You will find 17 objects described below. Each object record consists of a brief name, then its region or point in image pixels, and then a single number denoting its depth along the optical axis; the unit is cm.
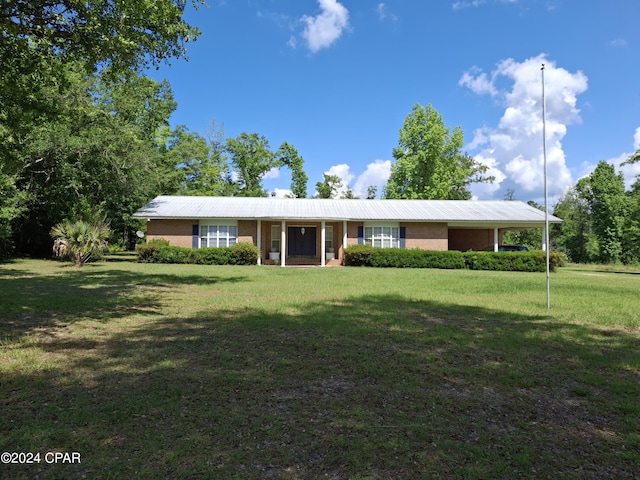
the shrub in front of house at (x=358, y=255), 2345
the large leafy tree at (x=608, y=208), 4281
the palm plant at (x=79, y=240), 1889
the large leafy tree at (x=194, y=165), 4225
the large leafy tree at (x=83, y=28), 703
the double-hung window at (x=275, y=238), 2681
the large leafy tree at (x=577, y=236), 4638
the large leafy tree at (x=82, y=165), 2144
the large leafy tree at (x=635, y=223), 2740
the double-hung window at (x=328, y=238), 2689
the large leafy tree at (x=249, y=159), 4738
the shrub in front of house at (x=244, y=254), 2341
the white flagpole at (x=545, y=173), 912
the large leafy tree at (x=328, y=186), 5900
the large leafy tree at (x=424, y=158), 4247
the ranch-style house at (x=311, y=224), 2503
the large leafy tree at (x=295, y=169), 5153
